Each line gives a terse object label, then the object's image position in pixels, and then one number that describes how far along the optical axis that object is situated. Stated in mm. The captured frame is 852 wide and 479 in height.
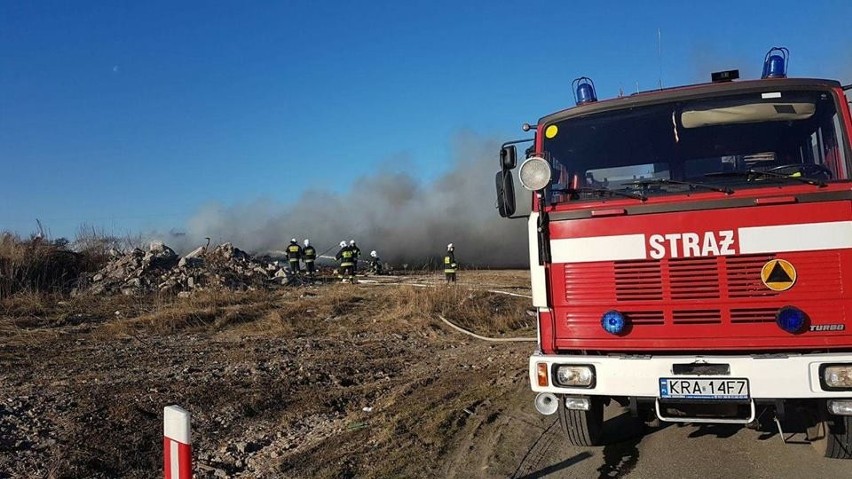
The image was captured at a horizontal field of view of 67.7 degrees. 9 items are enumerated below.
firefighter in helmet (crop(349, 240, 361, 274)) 23719
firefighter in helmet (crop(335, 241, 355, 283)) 23047
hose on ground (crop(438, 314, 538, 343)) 10805
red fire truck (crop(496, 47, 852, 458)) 3809
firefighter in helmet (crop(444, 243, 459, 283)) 20172
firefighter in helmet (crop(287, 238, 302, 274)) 24562
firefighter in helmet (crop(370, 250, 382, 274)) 29580
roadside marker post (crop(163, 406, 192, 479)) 3117
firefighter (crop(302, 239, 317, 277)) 25422
